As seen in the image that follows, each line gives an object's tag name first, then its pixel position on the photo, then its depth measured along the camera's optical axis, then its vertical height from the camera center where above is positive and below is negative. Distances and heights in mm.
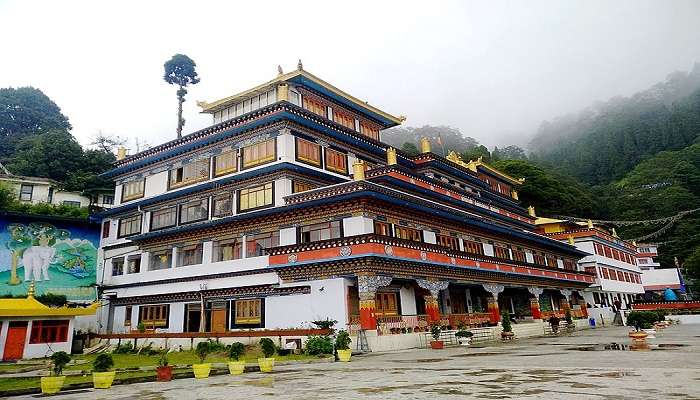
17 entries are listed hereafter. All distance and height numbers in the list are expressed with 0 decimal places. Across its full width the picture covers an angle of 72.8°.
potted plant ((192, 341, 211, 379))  14547 -883
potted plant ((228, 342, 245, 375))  15242 -849
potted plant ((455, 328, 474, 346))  24297 -600
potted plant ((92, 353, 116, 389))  12492 -789
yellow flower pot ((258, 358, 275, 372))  15680 -938
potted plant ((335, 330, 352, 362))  18734 -681
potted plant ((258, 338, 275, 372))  15672 -793
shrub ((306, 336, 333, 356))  20938 -614
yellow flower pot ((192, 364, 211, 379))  14539 -953
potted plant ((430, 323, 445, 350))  23141 -692
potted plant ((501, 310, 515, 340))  27422 -460
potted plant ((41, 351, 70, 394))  11867 -863
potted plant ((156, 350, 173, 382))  14000 -932
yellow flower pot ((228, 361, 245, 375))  15234 -962
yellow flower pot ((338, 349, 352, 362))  18719 -941
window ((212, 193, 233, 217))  30656 +8325
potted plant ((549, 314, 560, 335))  32512 -323
